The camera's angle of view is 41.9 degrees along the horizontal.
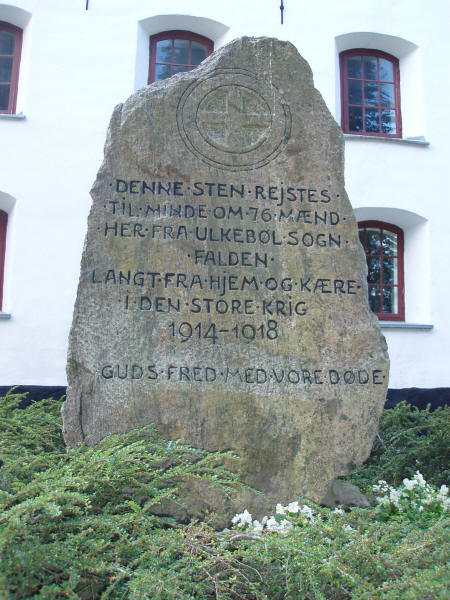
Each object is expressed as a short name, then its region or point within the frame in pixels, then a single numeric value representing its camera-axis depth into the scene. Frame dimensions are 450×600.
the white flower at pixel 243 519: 2.93
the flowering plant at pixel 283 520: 2.68
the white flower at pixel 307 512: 2.83
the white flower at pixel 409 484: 3.30
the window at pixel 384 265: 7.42
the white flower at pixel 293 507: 2.92
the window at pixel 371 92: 7.64
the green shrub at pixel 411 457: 3.80
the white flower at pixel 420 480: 3.33
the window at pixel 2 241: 6.89
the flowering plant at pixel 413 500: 3.12
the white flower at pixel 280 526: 2.65
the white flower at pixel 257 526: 2.72
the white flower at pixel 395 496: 3.23
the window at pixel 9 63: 7.19
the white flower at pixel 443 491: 3.18
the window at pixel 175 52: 7.46
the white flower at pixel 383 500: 3.24
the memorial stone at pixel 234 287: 3.12
